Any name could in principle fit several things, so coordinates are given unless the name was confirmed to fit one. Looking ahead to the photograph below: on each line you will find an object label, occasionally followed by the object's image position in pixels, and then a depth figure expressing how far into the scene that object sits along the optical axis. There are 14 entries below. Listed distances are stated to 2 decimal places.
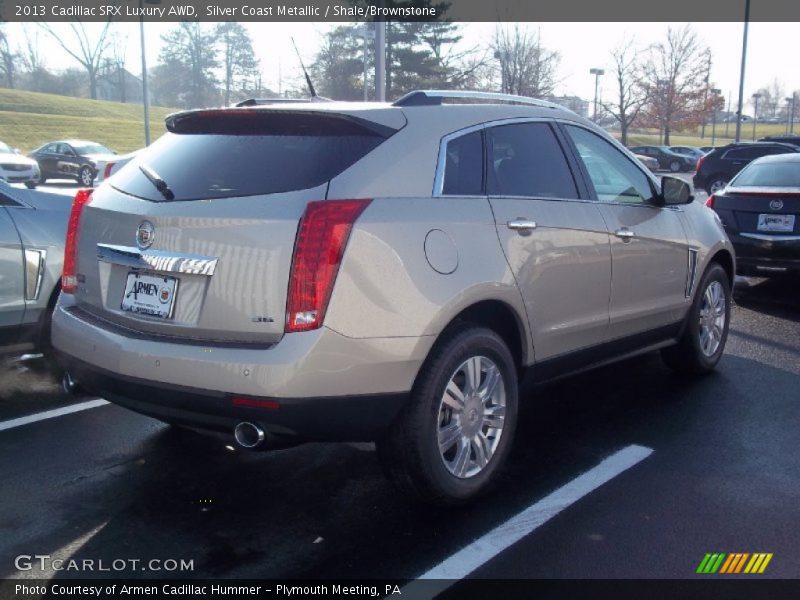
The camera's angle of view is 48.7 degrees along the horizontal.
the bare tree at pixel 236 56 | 74.81
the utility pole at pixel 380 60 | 14.41
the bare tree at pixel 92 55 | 79.44
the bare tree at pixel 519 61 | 37.72
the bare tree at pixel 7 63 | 83.15
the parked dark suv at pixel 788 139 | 30.77
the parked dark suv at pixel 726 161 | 24.66
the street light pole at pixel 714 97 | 56.47
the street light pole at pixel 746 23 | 33.97
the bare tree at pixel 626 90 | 52.47
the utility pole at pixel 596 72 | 49.03
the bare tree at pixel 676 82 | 53.91
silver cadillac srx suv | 3.39
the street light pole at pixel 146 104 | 30.84
